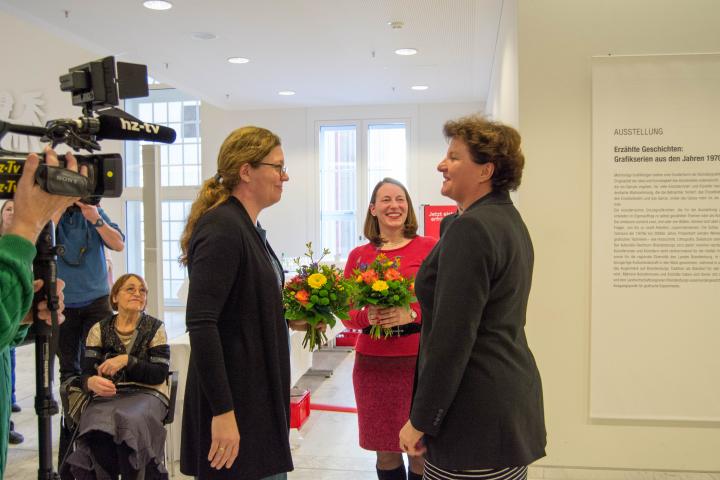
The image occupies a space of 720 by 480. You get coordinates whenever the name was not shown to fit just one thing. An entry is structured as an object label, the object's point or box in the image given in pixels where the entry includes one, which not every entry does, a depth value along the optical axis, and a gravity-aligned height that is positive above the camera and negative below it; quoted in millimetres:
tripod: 1311 -261
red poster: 7230 +7
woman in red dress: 2441 -695
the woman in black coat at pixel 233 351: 1487 -343
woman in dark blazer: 1439 -364
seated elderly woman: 2473 -773
